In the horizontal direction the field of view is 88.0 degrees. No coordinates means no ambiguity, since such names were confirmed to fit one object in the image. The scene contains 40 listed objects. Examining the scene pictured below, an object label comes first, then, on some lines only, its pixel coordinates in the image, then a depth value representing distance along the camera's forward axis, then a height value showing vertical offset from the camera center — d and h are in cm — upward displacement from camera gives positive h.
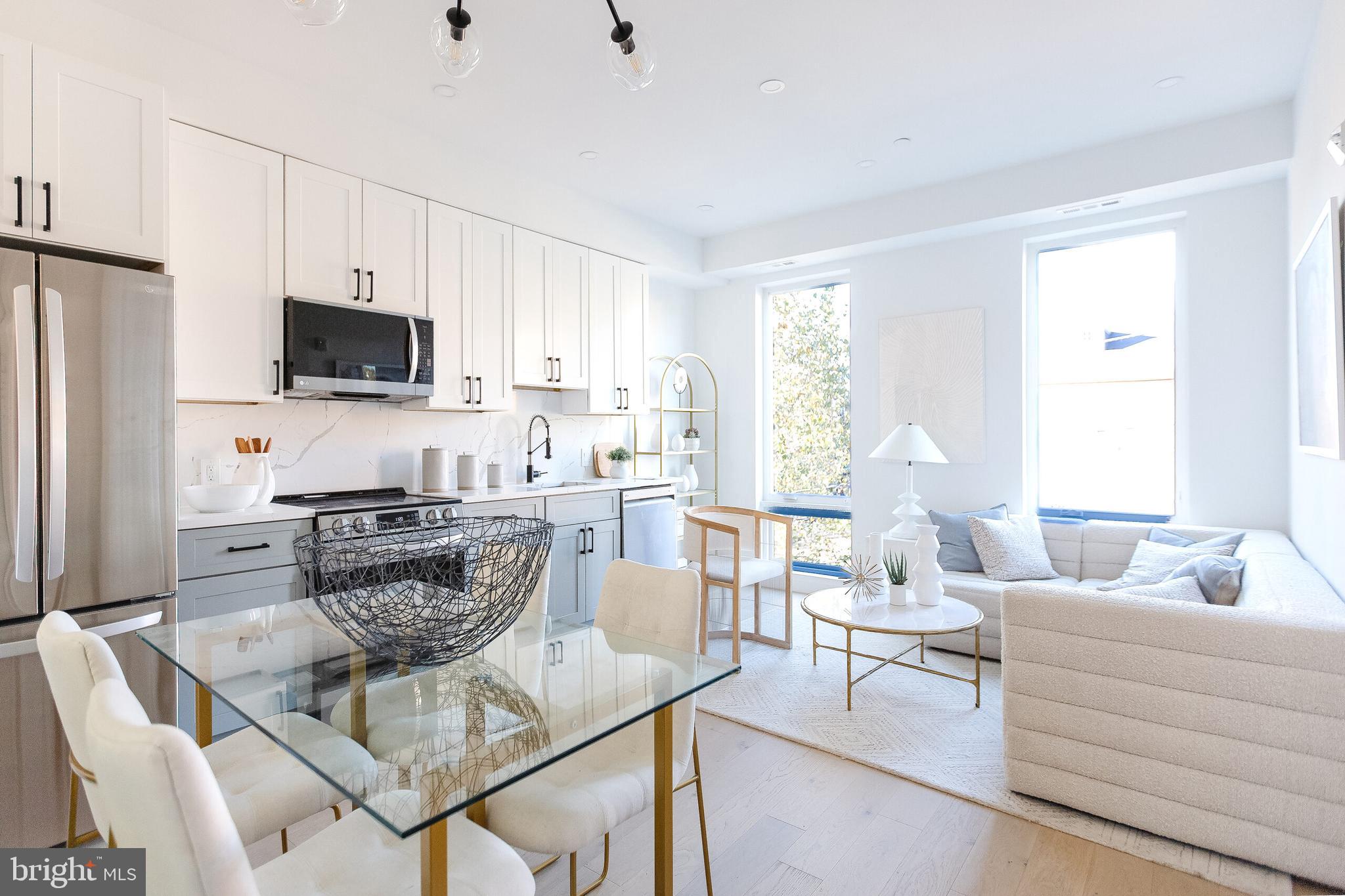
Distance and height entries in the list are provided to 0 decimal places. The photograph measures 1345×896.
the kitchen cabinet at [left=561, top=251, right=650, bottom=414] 455 +75
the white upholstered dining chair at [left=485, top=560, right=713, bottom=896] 143 -75
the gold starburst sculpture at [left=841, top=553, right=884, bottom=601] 335 -65
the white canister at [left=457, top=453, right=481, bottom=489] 387 -12
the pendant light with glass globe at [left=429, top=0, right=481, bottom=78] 155 +93
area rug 208 -118
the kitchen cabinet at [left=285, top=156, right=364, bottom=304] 306 +99
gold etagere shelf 532 +30
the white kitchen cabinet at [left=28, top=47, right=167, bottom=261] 216 +95
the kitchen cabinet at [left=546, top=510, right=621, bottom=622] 394 -68
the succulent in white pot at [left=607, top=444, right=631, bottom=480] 482 -8
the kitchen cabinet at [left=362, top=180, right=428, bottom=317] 333 +99
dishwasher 443 -50
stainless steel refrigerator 200 -10
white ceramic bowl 263 -17
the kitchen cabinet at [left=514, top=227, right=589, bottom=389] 408 +84
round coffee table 296 -76
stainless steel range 288 -25
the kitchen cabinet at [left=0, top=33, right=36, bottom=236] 209 +96
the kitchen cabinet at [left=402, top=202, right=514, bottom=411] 364 +77
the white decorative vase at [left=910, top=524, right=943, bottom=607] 327 -59
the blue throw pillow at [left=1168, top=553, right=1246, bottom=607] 258 -50
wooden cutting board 496 -10
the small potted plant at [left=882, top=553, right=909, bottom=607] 327 -64
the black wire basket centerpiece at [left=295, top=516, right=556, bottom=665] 140 -30
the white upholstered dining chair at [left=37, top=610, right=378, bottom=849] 122 -66
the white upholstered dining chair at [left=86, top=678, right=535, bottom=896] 81 -43
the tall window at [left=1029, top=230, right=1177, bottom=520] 409 +42
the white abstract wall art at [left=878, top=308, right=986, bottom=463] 454 +48
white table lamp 421 -3
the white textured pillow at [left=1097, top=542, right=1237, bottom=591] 321 -56
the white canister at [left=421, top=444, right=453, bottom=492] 374 -10
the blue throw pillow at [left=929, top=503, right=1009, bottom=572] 411 -57
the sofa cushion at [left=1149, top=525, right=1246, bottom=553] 338 -47
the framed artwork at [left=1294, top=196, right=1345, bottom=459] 210 +35
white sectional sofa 183 -77
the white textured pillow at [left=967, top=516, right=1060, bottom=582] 388 -58
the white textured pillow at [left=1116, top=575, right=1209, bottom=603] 253 -53
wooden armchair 382 -64
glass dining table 109 -51
